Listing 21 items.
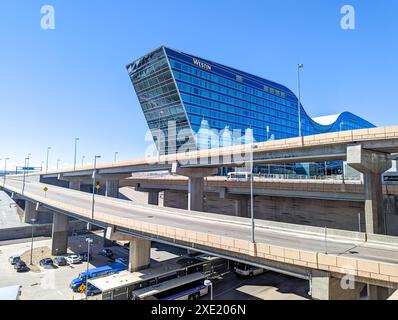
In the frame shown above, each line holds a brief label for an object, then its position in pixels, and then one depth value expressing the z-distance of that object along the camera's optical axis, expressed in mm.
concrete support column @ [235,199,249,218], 56812
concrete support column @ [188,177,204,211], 47844
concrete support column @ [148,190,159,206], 81438
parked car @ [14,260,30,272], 41781
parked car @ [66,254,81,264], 45656
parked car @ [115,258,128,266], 39875
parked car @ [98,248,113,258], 48809
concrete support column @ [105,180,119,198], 74250
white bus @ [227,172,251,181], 61606
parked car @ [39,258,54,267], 44750
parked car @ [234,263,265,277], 36344
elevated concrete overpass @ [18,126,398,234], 24453
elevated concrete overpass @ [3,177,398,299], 16500
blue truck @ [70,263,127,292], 33875
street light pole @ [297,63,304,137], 31098
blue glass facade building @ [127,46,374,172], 82938
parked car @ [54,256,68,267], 44812
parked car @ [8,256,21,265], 44156
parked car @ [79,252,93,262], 48144
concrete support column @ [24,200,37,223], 70688
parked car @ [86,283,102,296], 32312
